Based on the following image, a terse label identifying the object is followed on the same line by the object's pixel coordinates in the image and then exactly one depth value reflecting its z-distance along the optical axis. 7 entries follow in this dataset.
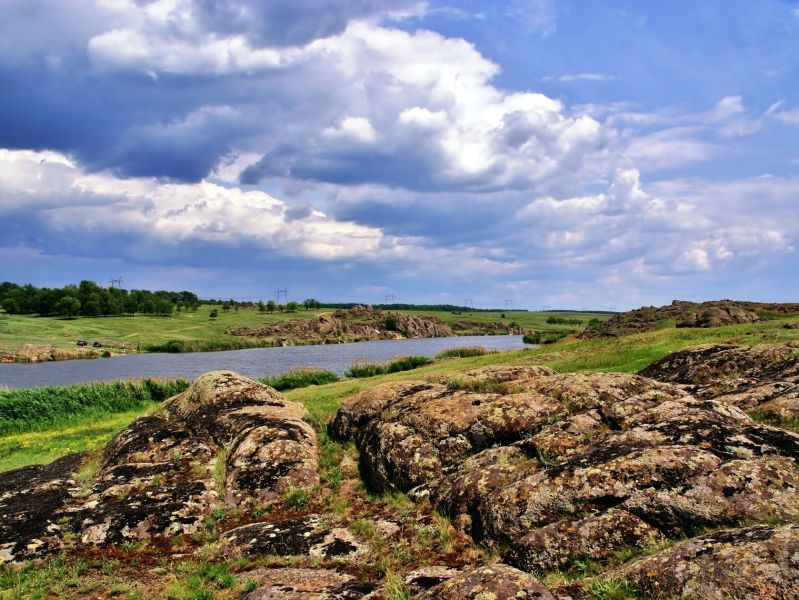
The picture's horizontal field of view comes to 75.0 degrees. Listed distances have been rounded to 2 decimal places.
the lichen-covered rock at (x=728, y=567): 5.36
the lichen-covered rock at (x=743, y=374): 11.50
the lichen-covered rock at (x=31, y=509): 10.98
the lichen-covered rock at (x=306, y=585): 7.90
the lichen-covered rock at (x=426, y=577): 7.65
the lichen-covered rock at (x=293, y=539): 10.16
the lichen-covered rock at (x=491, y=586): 6.18
